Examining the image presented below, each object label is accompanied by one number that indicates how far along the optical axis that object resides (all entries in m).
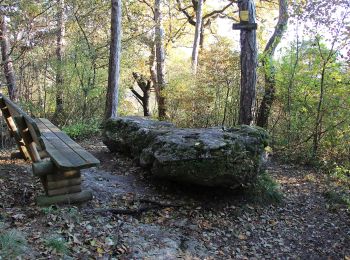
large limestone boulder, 4.82
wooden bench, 3.95
